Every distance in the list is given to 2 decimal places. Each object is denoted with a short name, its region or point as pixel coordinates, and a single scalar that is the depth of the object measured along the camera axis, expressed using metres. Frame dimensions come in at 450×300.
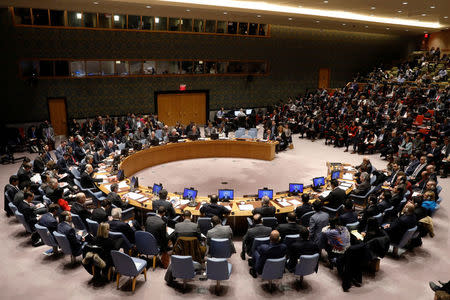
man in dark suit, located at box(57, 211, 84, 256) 6.07
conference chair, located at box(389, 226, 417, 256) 6.33
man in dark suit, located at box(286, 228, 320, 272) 5.59
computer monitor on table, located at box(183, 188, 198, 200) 7.72
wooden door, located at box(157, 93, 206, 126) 19.22
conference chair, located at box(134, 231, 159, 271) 5.88
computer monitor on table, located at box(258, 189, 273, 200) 7.82
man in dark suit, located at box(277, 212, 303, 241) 5.96
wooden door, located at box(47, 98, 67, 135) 16.41
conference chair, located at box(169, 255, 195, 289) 5.34
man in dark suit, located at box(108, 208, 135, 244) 5.89
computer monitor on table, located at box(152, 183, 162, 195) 8.00
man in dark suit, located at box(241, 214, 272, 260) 6.02
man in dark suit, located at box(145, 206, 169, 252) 6.03
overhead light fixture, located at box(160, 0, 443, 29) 13.67
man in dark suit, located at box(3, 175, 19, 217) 7.77
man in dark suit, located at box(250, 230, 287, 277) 5.34
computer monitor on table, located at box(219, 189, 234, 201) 7.79
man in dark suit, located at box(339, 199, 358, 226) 6.46
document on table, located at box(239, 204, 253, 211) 7.27
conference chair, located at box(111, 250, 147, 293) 5.32
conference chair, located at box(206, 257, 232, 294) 5.28
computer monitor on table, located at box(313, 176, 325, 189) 8.38
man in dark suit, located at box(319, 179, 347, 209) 7.50
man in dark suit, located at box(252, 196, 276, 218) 6.69
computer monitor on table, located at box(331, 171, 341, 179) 9.16
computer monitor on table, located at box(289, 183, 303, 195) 8.12
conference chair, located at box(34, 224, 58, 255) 6.22
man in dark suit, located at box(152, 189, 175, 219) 6.75
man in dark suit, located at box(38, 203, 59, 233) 6.45
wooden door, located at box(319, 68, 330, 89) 23.66
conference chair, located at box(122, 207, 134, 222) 7.23
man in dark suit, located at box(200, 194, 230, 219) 6.82
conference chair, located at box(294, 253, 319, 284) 5.46
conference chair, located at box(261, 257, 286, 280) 5.30
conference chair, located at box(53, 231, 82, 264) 5.93
